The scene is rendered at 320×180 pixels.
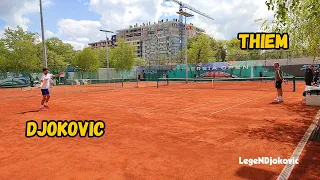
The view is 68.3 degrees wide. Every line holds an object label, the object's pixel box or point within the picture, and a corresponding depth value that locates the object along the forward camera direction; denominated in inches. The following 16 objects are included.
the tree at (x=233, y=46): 2810.0
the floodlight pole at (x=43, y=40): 801.1
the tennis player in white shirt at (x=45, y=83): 423.2
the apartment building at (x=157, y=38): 5152.6
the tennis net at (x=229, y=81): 1279.4
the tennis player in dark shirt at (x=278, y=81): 438.6
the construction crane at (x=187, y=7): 3144.2
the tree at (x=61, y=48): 2399.1
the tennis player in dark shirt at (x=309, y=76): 533.1
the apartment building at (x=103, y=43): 5807.1
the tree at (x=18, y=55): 1620.3
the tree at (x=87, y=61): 1978.3
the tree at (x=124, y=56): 2017.7
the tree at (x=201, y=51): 1962.4
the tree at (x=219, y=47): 2506.2
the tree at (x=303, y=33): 367.6
